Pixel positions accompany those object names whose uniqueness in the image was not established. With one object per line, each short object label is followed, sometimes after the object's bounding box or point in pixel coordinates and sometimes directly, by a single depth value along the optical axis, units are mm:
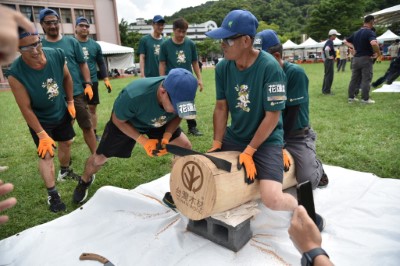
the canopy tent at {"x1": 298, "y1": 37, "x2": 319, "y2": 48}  35706
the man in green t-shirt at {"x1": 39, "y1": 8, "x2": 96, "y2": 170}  4227
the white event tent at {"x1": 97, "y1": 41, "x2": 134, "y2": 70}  35625
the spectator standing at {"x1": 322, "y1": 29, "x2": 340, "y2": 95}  9800
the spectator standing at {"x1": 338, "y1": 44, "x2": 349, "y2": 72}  18161
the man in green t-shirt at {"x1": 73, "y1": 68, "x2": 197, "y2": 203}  2535
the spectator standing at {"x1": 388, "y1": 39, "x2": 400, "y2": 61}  21925
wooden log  2334
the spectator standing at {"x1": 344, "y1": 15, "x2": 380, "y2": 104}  7637
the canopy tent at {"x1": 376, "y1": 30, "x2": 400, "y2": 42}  30000
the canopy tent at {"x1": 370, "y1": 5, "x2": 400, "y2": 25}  13633
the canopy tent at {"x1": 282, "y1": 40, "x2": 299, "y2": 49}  37450
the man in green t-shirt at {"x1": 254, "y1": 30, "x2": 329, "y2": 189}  3121
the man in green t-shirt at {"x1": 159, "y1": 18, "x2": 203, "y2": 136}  5579
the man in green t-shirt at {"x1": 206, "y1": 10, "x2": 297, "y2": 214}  2521
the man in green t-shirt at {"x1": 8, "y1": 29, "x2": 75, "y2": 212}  3189
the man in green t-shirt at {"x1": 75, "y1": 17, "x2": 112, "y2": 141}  5641
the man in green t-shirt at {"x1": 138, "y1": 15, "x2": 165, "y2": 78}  6051
